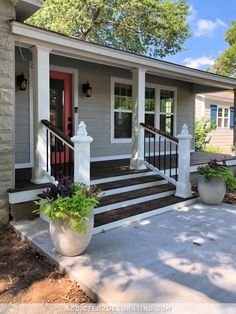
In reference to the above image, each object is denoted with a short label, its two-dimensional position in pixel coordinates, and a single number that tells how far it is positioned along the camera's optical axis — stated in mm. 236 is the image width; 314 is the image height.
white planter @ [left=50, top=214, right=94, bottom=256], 3189
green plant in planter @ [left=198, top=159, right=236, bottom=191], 5387
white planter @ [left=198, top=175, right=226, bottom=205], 5395
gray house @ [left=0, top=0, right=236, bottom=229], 4195
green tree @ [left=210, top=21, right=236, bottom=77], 26109
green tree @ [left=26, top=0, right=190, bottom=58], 13336
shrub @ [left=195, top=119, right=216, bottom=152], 13650
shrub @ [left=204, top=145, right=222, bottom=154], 14299
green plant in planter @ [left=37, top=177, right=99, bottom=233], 3114
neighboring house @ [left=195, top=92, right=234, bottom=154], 15626
